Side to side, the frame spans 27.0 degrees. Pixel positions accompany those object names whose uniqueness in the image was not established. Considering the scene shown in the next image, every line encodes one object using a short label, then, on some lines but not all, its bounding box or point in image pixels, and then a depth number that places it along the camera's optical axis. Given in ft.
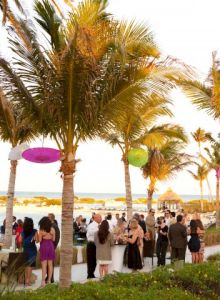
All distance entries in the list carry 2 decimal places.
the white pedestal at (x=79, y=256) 47.65
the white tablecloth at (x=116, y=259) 41.87
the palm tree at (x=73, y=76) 26.76
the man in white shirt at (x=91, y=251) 38.96
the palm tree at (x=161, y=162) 79.56
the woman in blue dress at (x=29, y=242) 34.81
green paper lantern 48.04
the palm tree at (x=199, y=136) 153.94
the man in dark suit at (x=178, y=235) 42.65
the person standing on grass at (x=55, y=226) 37.63
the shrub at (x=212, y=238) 68.13
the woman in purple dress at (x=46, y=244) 33.42
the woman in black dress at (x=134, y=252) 40.09
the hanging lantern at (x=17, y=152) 40.32
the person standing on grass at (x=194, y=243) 44.24
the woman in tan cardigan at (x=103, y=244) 35.83
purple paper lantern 31.76
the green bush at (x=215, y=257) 47.91
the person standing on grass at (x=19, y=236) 47.00
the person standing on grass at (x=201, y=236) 44.37
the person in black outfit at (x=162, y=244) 45.96
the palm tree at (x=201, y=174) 161.82
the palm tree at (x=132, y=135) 57.00
